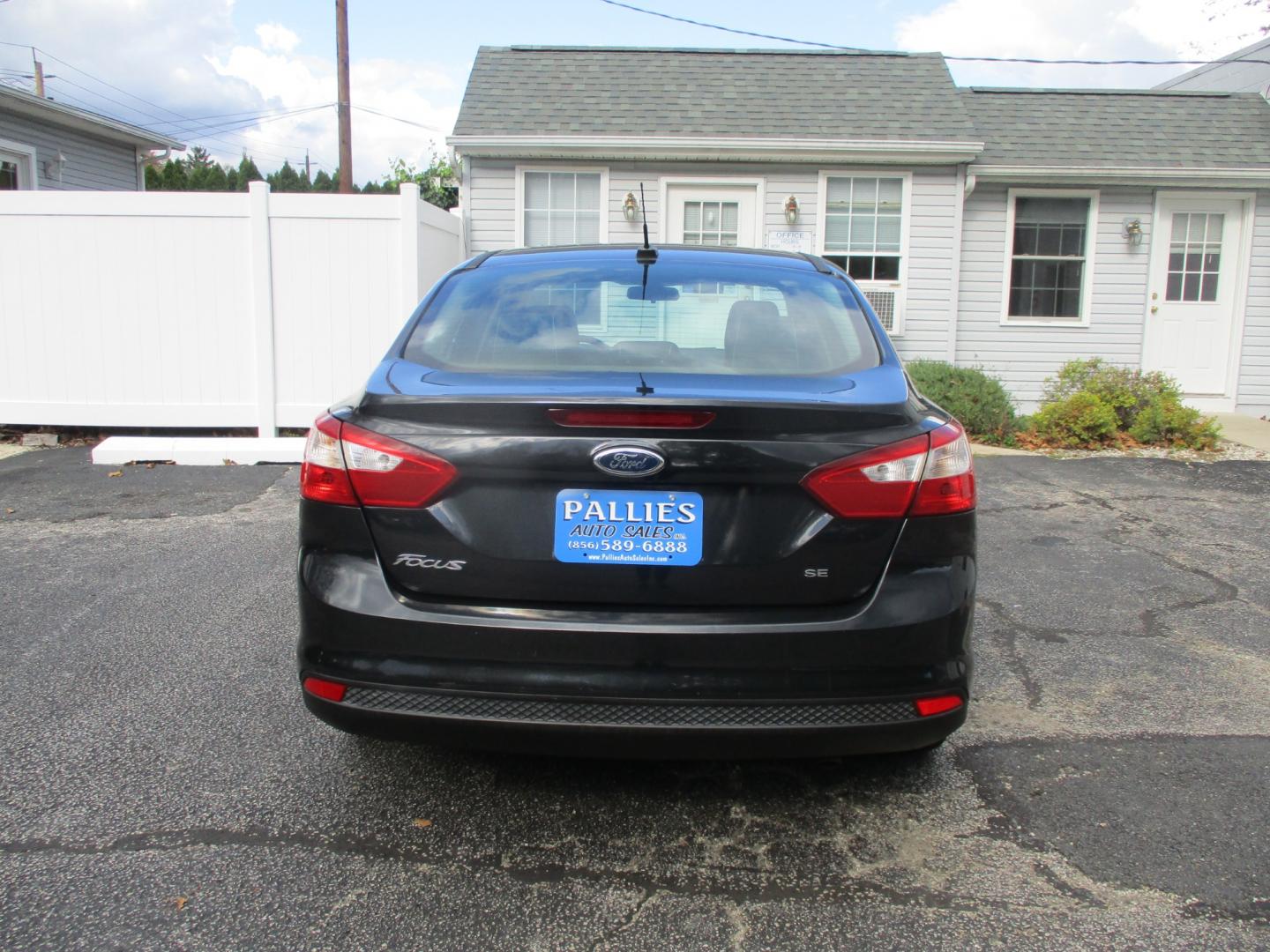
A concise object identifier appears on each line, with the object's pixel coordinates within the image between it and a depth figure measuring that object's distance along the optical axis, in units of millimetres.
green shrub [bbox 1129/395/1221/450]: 9367
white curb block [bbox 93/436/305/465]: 8016
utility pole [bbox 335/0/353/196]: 17312
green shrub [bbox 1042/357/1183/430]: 9688
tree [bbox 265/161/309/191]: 59250
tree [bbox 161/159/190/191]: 45631
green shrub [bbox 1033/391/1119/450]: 9445
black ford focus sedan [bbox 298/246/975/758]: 2266
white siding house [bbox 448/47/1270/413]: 11094
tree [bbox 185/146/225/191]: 52662
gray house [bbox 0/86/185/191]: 13641
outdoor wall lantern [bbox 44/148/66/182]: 14547
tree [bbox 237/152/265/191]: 60656
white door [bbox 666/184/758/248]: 11234
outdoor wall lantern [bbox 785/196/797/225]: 11016
